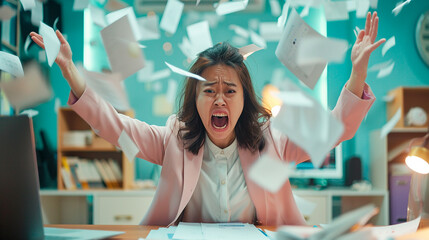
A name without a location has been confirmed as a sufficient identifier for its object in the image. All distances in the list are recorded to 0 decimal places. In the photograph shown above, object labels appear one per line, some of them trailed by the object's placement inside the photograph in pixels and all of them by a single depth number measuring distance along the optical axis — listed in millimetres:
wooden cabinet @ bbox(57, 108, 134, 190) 2967
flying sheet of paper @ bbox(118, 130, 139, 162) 891
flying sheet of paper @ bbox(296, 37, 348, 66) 717
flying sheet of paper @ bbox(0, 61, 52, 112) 1015
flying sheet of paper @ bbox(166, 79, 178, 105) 3284
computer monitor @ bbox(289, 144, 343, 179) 3064
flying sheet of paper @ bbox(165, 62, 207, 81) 926
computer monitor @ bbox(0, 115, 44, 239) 681
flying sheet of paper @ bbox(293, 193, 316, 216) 1506
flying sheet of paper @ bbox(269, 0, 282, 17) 3299
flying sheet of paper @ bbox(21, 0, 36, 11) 1113
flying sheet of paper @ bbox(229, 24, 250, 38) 3369
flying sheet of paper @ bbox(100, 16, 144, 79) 904
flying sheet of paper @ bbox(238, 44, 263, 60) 1135
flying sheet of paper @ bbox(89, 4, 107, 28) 1123
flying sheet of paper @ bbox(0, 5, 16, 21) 1817
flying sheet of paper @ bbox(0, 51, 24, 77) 940
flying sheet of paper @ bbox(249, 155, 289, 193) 623
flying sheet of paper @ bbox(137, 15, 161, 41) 1157
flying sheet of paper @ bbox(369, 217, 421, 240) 815
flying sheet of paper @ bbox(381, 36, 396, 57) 1165
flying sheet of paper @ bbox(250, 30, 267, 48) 3252
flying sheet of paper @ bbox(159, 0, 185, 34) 1244
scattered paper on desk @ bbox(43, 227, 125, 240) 778
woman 1250
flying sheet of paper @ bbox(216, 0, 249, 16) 1322
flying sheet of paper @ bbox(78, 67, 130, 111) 940
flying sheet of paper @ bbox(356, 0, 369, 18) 1237
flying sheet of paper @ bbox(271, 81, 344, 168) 646
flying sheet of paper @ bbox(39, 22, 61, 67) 939
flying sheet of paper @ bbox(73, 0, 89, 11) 1099
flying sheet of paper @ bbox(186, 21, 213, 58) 1240
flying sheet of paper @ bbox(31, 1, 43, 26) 1312
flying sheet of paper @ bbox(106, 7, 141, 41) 1022
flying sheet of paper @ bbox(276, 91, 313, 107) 662
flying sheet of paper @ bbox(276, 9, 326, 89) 789
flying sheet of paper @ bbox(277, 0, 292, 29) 1043
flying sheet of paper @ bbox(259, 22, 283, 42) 3287
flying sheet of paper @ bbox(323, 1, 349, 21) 1152
